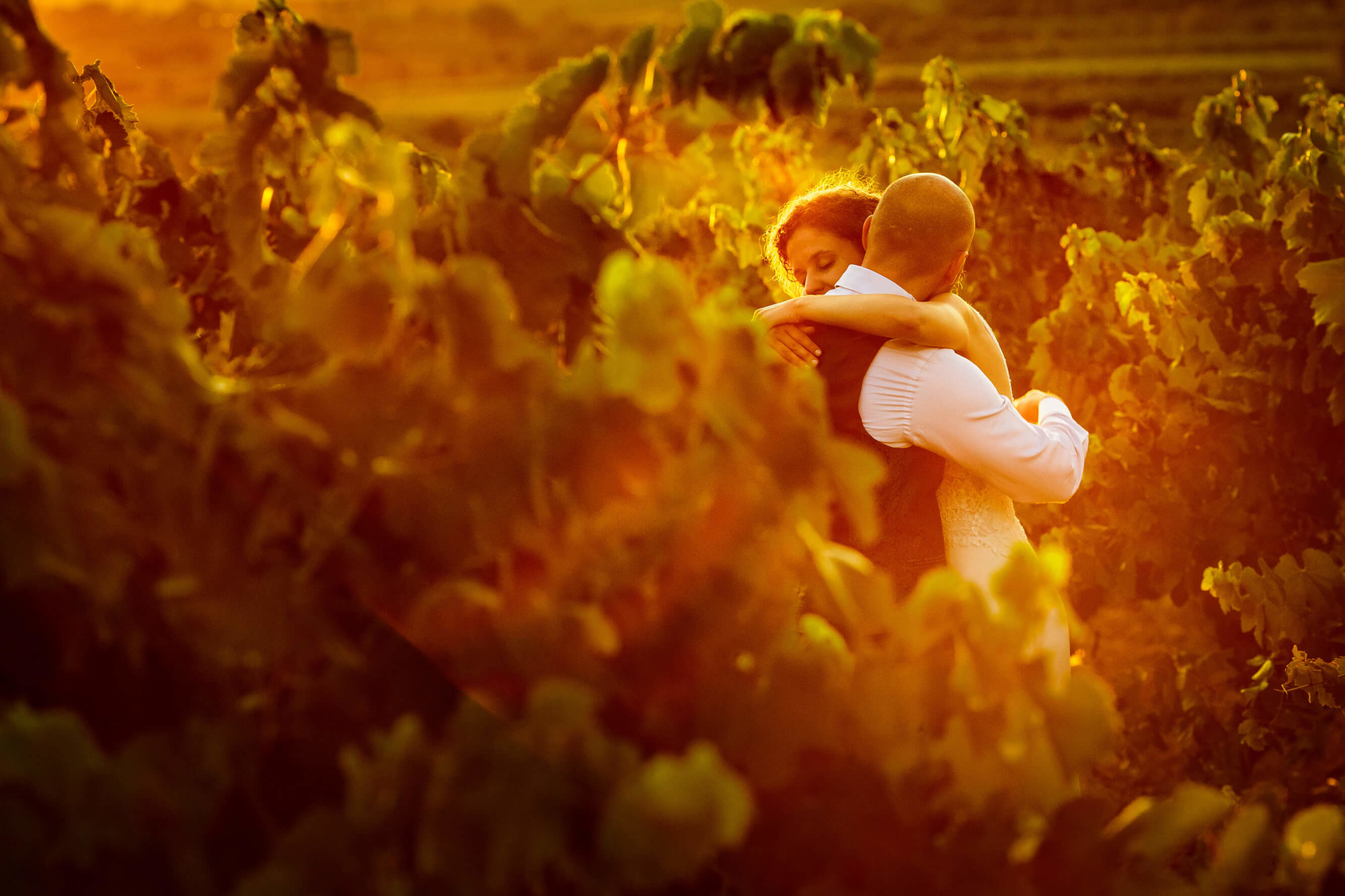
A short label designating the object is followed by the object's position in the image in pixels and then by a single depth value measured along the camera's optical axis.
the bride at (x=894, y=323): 6.09
